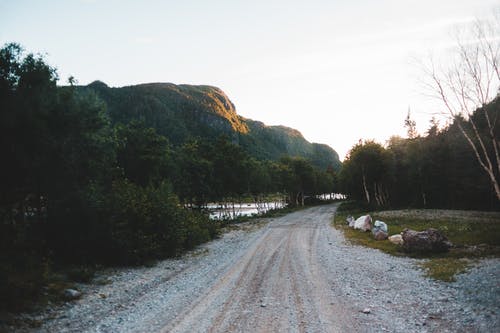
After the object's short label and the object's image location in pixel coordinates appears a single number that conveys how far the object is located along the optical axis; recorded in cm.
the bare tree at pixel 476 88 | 2195
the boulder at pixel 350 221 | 3452
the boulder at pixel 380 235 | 2452
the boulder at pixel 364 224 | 3002
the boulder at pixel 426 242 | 1811
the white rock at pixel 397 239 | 2168
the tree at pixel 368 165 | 6212
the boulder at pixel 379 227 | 2508
